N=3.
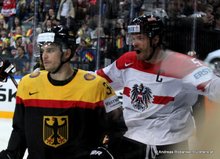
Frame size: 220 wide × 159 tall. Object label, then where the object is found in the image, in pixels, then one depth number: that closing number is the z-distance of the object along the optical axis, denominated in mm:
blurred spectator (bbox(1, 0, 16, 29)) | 11525
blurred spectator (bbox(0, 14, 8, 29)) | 11568
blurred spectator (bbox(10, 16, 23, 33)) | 11417
